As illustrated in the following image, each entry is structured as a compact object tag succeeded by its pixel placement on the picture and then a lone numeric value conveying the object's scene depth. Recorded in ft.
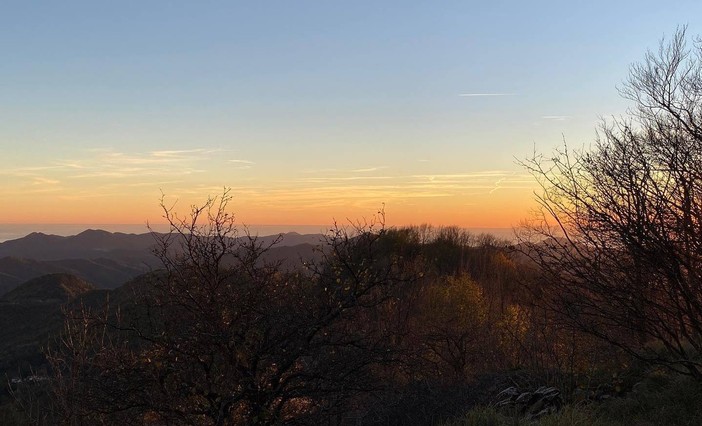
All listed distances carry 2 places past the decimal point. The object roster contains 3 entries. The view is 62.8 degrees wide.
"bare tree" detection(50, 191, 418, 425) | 28.78
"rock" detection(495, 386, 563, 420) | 33.63
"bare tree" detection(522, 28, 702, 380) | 26.07
